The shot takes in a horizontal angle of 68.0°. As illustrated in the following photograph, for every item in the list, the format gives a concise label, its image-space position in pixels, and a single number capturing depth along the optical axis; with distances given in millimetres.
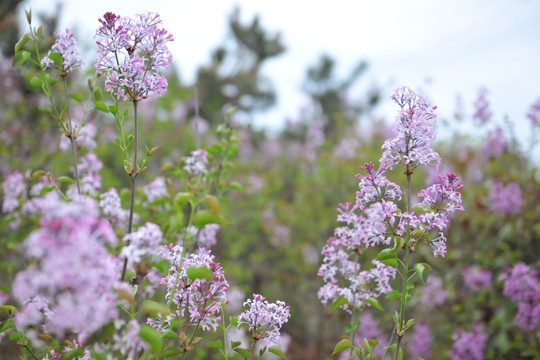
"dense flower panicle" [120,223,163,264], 1112
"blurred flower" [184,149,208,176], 2406
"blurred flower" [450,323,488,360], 3785
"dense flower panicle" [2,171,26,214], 2967
